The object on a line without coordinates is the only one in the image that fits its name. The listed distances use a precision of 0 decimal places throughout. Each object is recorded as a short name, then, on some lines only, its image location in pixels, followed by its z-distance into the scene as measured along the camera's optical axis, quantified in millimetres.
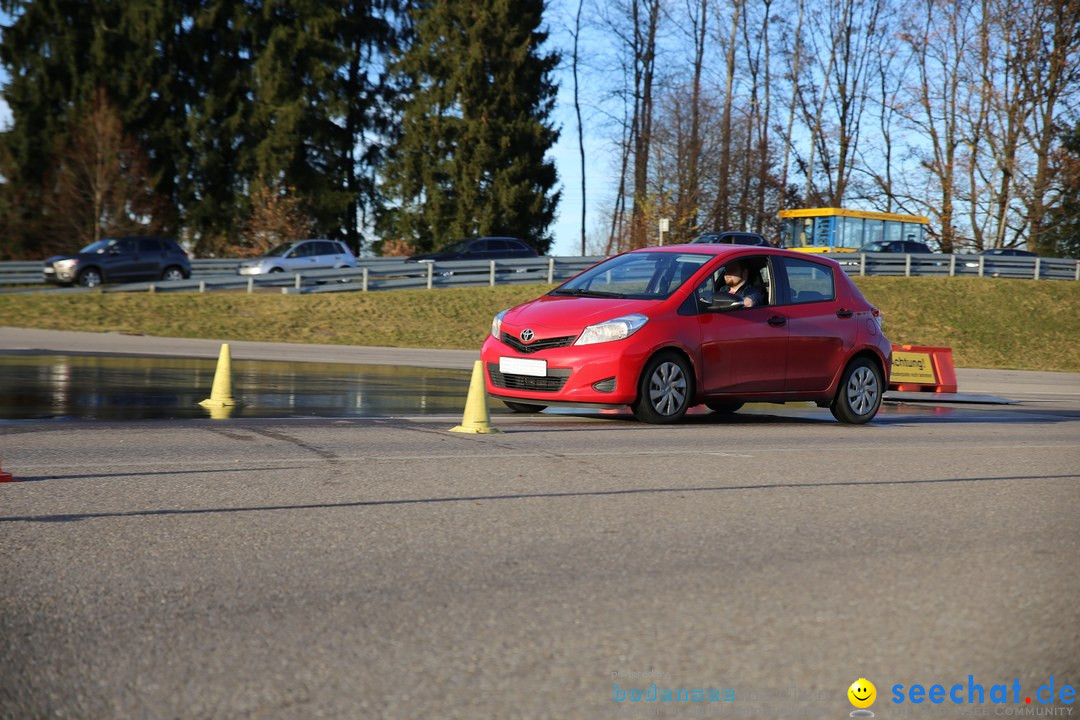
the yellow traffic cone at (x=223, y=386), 12547
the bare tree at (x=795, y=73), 62969
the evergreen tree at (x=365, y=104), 57062
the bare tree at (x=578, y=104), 64562
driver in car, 12664
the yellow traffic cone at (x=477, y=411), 10523
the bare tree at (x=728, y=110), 61000
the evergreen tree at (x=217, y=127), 53688
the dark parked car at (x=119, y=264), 37312
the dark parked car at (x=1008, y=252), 52438
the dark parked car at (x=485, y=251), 43750
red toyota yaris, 11547
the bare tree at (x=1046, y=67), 49344
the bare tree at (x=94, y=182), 48219
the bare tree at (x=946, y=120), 53875
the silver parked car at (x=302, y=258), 40625
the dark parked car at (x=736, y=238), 42094
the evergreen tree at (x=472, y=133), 53812
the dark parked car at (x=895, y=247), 53969
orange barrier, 19359
